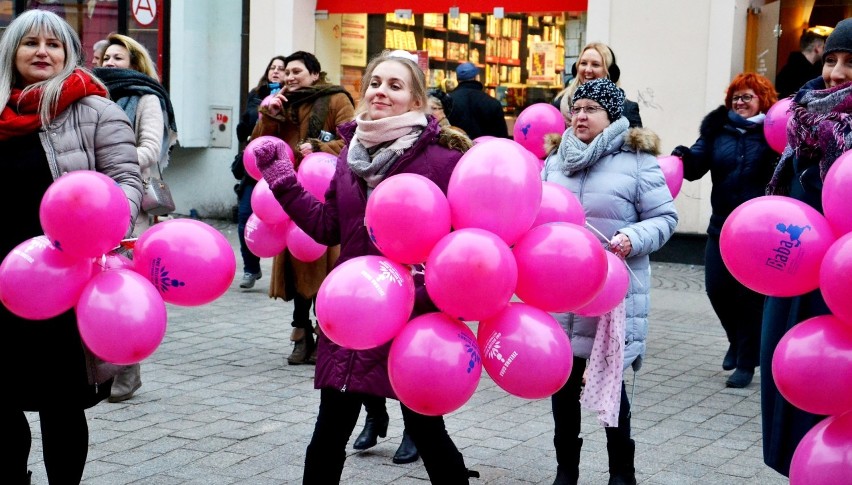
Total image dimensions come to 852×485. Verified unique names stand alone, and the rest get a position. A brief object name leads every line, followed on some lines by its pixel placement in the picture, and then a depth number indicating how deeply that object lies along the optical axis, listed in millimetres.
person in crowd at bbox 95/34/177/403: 6195
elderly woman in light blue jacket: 4961
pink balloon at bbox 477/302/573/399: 3471
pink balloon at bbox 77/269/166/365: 3723
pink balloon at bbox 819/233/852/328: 3105
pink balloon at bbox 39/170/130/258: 3709
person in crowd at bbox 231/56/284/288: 9055
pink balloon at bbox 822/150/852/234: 3268
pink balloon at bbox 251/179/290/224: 5793
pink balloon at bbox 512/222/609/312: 3510
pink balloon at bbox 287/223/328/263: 5734
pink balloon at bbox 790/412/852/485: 3174
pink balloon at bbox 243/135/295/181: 6464
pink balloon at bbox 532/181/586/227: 3918
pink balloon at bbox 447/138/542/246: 3498
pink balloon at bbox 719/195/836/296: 3326
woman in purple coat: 3920
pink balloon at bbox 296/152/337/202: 5676
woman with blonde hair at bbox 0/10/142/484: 4125
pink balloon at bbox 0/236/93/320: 3756
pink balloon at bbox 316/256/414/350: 3402
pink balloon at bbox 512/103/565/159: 6832
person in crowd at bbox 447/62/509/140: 10477
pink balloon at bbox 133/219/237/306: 3928
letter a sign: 14656
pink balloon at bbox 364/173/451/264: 3459
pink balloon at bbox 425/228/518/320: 3344
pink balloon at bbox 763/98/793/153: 6387
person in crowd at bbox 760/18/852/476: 3721
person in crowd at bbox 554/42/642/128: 6875
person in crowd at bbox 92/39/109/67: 7188
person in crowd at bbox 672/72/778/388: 7297
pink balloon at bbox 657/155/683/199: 6539
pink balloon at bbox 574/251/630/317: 4355
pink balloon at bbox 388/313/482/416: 3402
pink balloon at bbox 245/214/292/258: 5988
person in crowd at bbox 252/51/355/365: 7312
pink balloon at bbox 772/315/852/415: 3215
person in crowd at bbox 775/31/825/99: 9828
